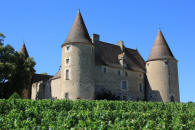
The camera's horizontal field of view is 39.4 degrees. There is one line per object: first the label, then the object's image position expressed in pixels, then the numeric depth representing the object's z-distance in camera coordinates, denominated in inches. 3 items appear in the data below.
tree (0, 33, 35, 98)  1237.7
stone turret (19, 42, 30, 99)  1800.2
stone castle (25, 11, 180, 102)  1255.5
